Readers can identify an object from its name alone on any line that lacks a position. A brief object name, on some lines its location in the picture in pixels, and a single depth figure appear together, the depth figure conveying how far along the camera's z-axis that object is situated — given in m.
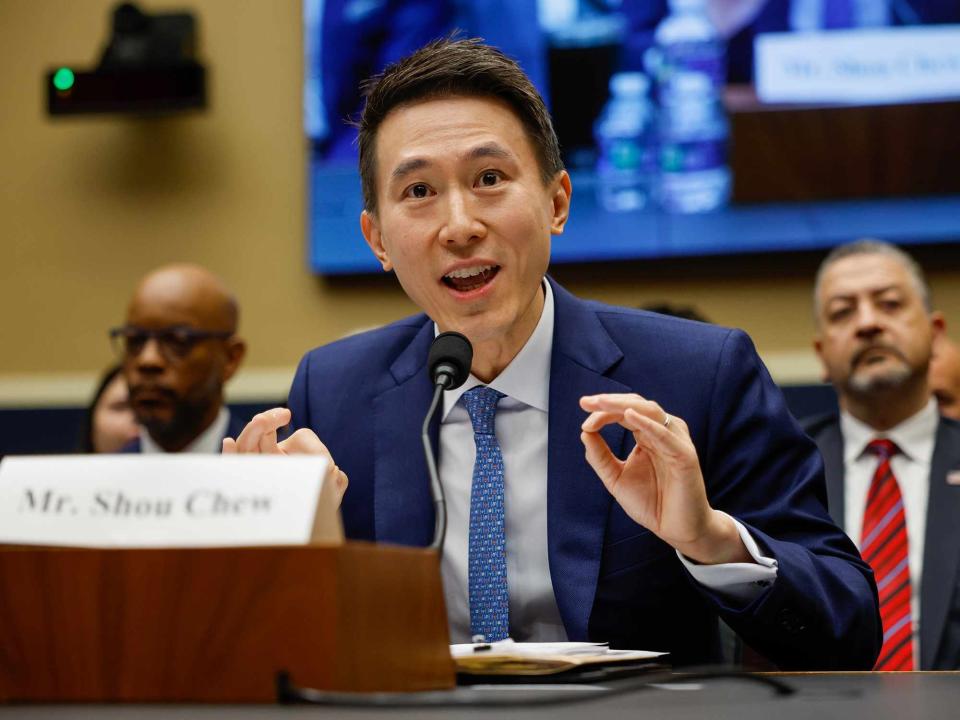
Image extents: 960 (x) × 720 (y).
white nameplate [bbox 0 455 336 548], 1.93
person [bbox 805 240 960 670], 5.45
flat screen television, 7.42
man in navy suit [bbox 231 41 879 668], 3.21
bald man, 6.92
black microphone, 2.69
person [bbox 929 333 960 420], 6.73
